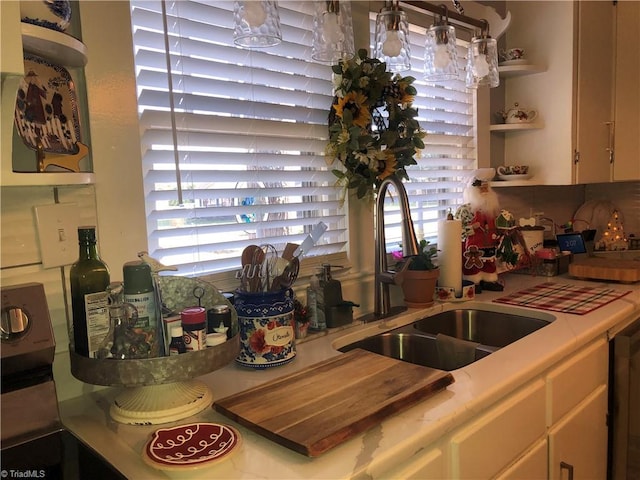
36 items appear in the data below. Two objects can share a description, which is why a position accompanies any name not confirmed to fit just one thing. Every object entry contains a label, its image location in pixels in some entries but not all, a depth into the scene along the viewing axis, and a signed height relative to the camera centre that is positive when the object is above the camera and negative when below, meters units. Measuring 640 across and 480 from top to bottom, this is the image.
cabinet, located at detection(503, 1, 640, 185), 2.29 +0.46
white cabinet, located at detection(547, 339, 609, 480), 1.37 -0.64
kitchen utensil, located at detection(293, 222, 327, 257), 1.41 -0.11
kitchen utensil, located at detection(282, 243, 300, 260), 1.39 -0.13
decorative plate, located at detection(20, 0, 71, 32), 0.91 +0.35
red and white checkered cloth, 1.77 -0.39
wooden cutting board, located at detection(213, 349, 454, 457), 0.89 -0.39
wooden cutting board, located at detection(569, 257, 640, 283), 2.11 -0.34
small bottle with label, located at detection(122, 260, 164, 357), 1.02 -0.18
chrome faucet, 1.54 -0.15
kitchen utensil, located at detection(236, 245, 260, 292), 1.29 -0.18
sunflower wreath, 1.60 +0.23
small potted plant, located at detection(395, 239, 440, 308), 1.75 -0.29
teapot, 2.38 +0.35
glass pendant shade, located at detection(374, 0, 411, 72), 1.47 +0.47
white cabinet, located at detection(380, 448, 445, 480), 0.92 -0.50
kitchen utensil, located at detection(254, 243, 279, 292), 1.29 -0.17
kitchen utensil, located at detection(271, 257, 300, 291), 1.30 -0.19
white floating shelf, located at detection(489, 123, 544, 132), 2.36 +0.30
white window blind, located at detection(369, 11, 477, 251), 2.06 +0.19
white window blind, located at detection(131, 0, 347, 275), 1.30 +0.19
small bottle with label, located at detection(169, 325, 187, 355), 1.01 -0.27
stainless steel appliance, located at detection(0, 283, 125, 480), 0.86 -0.34
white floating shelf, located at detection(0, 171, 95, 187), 0.83 +0.05
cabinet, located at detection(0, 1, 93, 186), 0.86 +0.19
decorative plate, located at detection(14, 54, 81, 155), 0.99 +0.20
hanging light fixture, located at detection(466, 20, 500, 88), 1.79 +0.46
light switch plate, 1.08 -0.05
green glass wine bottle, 1.02 -0.18
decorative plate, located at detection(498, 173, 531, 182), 2.38 +0.07
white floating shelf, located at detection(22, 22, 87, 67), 0.89 +0.30
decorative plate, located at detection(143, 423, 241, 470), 0.82 -0.41
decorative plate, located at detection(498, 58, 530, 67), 2.30 +0.58
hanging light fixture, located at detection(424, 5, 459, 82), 1.66 +0.46
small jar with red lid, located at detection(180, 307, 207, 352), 1.01 -0.24
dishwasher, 1.67 -0.72
